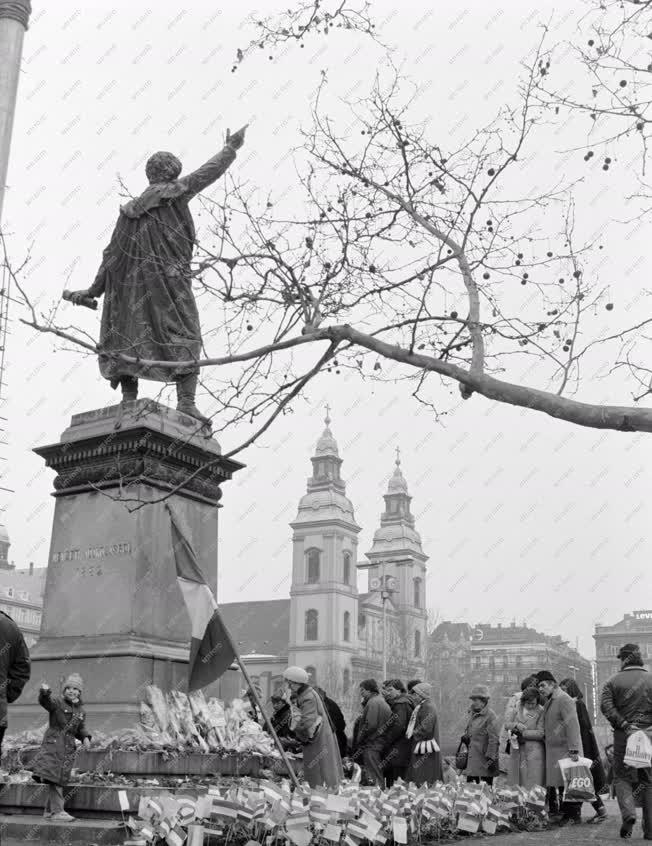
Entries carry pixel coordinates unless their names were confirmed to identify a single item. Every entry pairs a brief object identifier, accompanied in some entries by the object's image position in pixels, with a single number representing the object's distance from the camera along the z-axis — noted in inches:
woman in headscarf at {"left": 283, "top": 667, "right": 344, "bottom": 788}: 305.0
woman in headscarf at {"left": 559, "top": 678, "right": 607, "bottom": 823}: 433.7
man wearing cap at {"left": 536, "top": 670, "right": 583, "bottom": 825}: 379.2
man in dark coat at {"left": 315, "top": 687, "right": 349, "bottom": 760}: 414.0
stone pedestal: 312.2
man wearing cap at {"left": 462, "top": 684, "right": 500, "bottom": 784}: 430.3
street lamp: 1588.0
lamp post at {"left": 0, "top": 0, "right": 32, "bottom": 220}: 383.9
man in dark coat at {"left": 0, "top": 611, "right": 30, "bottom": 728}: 256.1
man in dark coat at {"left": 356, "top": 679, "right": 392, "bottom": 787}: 418.9
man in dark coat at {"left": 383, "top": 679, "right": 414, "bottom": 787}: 425.1
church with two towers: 3951.8
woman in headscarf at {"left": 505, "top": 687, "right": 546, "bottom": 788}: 397.1
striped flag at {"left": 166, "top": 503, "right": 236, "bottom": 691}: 288.7
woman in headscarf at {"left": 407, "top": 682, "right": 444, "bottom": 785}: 403.5
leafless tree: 265.4
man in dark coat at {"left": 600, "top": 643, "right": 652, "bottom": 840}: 330.3
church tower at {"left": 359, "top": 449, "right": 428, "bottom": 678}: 4402.1
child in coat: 254.1
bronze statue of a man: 362.0
